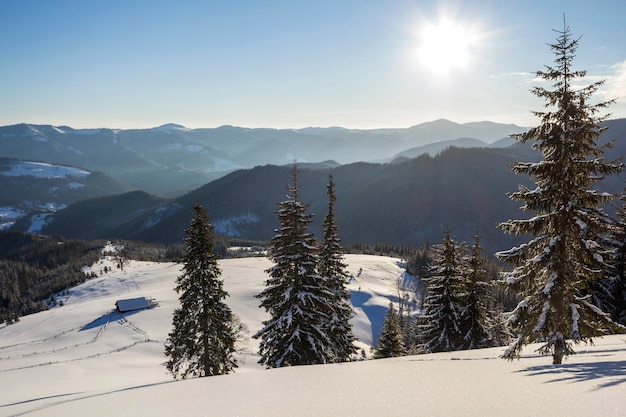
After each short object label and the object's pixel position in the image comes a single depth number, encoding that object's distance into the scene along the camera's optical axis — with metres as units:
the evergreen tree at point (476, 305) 27.22
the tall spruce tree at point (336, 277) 28.59
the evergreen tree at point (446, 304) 27.30
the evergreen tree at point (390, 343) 35.41
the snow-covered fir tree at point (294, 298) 21.72
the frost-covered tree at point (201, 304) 24.28
